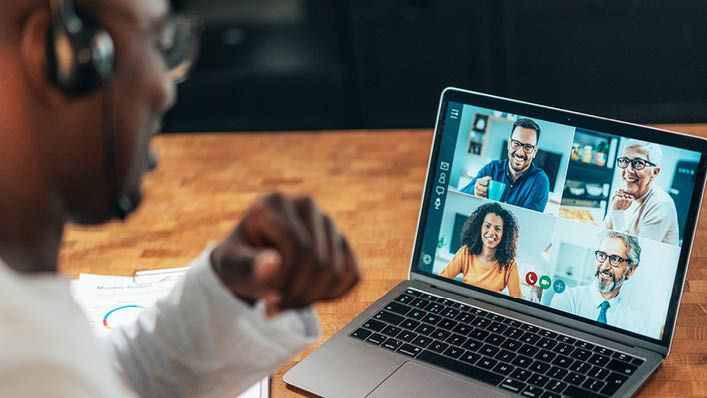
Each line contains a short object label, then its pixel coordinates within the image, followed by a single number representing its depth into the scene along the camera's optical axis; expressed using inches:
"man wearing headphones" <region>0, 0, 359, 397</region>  20.3
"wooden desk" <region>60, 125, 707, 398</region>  41.3
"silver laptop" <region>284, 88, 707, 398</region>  35.1
